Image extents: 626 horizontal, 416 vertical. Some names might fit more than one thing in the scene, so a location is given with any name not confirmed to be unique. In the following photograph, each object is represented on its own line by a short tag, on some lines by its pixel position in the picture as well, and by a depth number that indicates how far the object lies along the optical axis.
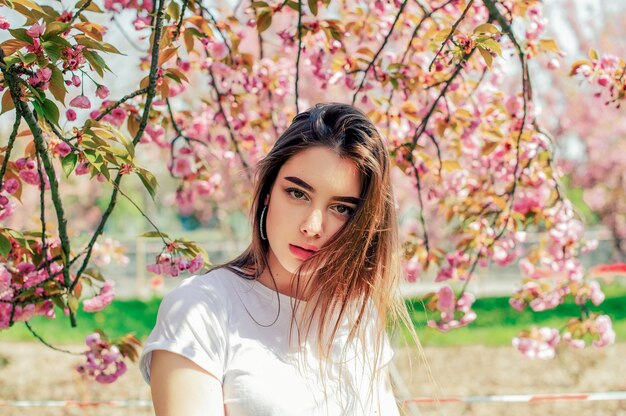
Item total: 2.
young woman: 1.34
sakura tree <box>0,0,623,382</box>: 1.73
